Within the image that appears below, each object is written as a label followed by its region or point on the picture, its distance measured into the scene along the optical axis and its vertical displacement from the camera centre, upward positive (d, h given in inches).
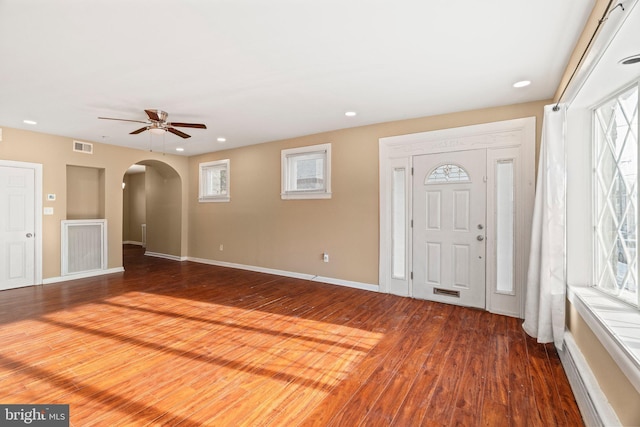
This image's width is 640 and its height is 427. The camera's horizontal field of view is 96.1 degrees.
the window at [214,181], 262.2 +29.1
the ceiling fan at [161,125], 149.1 +46.8
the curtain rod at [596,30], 60.1 +43.2
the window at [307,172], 201.4 +29.6
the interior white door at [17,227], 184.9 -10.3
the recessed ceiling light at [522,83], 118.4 +53.9
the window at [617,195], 76.5 +5.3
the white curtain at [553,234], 103.3 -7.9
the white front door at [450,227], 150.2 -8.2
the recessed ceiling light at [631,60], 69.3 +37.6
